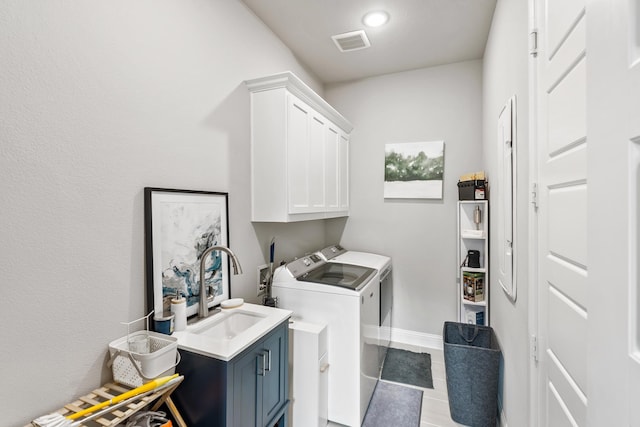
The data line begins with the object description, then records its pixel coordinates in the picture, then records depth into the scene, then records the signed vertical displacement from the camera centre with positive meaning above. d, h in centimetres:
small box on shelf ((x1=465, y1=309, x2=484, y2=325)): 262 -95
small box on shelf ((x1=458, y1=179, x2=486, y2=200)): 252 +19
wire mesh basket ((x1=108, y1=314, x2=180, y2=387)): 113 -59
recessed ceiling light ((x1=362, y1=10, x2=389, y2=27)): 218 +148
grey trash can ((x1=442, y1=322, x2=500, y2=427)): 186 -111
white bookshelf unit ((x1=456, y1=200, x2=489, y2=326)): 252 -46
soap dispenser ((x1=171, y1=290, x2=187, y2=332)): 144 -50
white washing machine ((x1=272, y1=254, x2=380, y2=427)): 194 -75
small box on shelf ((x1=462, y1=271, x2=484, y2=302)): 254 -66
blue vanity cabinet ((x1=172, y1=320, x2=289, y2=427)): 122 -79
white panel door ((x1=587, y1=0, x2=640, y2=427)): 44 +0
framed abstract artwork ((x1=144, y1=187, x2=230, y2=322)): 140 -17
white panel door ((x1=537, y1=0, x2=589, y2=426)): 85 -1
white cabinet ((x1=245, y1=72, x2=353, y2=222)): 206 +47
